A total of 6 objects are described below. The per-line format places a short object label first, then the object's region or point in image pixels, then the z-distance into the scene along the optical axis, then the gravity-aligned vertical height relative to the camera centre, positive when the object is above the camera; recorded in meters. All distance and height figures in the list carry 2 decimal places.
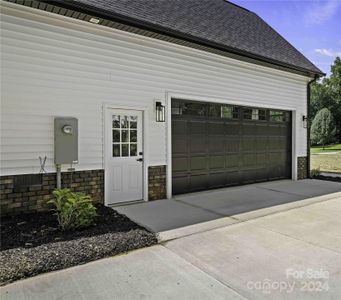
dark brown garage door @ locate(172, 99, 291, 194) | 6.84 -0.10
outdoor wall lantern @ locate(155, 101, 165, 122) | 6.20 +0.68
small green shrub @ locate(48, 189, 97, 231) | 4.11 -1.04
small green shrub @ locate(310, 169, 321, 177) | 9.99 -1.14
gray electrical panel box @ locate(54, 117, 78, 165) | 4.88 +0.04
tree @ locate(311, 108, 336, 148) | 30.01 +1.44
